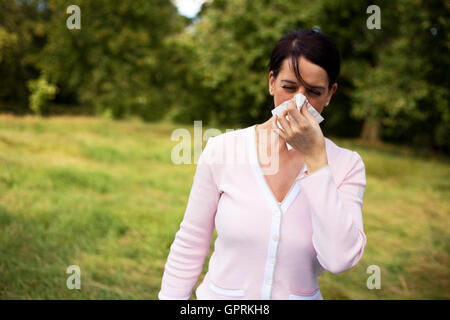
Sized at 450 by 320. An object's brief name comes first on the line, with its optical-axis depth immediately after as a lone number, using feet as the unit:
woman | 4.93
